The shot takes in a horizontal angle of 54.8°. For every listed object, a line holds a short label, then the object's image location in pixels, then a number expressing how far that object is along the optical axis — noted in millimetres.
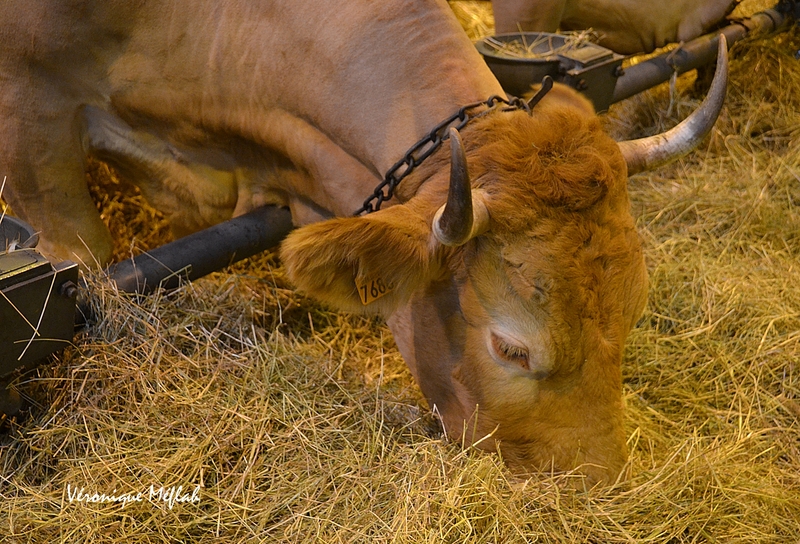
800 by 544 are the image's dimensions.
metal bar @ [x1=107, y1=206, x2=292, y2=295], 2891
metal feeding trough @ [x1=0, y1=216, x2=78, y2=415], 2271
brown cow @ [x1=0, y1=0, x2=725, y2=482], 2229
